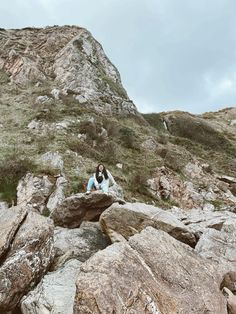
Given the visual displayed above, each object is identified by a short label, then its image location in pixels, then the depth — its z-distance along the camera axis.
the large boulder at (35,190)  12.07
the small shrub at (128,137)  20.27
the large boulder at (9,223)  6.27
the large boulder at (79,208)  8.79
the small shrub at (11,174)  12.56
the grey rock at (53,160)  14.10
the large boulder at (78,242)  6.89
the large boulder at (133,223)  7.33
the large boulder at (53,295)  5.27
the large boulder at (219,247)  6.99
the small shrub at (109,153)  16.67
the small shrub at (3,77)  27.99
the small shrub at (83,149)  16.05
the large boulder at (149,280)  4.54
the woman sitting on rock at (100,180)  9.94
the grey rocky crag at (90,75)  26.38
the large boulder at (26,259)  5.58
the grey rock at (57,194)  11.79
